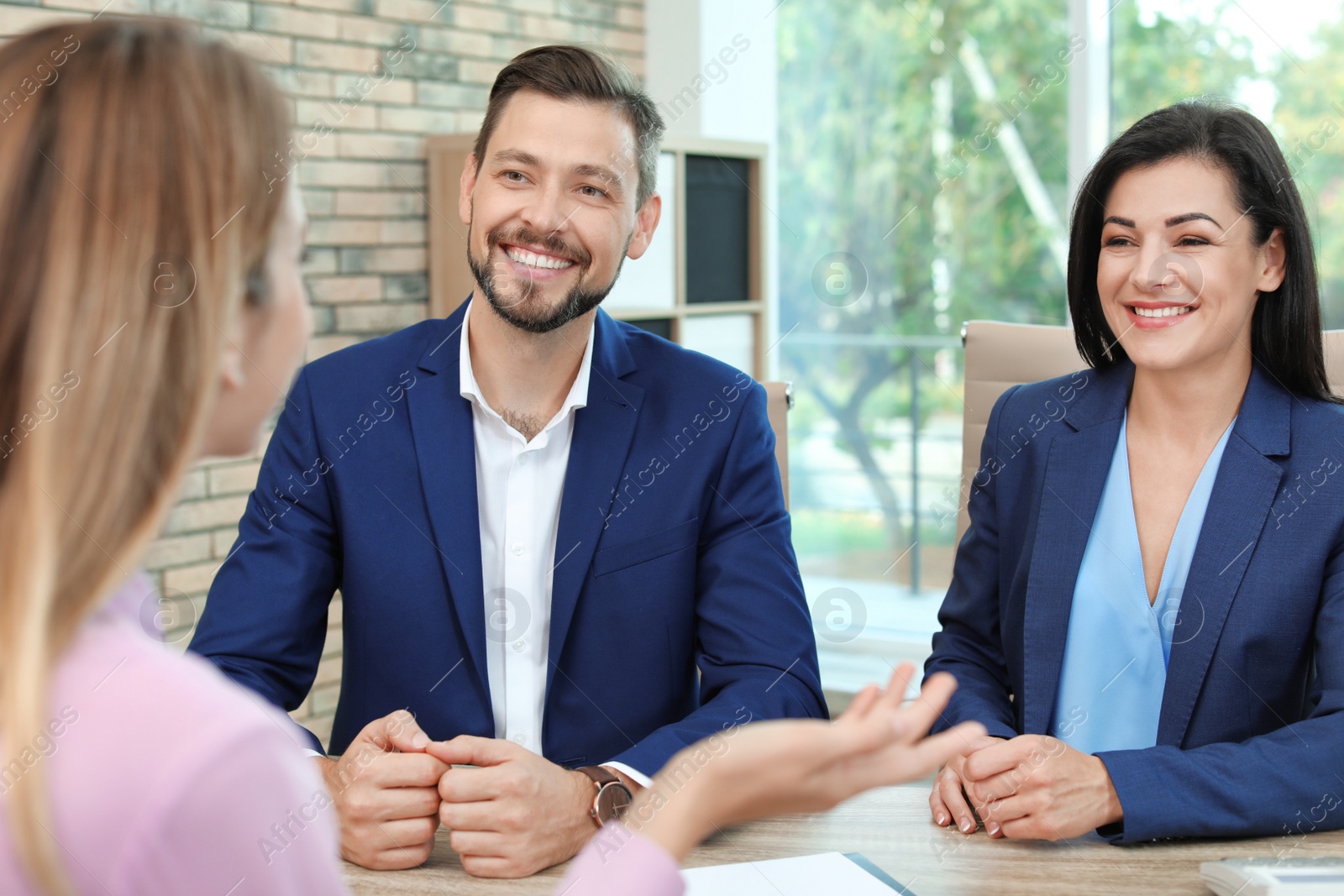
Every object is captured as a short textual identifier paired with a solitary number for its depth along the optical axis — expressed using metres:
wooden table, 1.11
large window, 4.26
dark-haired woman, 1.51
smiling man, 1.63
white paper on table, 1.07
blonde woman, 0.59
